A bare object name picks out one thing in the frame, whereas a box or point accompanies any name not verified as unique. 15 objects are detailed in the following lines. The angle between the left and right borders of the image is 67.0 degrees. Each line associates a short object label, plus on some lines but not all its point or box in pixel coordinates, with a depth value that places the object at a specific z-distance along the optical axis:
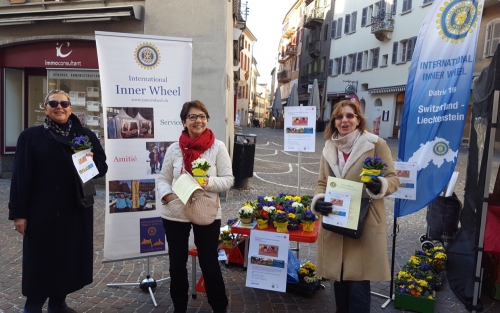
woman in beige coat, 2.67
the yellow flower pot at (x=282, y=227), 3.47
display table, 3.39
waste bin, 8.44
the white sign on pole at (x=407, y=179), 3.57
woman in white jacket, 3.01
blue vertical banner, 3.57
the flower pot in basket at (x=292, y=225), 3.53
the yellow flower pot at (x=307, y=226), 3.50
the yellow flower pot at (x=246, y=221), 3.65
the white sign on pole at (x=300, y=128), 4.82
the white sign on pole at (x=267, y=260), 3.48
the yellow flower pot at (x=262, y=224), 3.56
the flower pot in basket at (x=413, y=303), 3.58
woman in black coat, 2.83
